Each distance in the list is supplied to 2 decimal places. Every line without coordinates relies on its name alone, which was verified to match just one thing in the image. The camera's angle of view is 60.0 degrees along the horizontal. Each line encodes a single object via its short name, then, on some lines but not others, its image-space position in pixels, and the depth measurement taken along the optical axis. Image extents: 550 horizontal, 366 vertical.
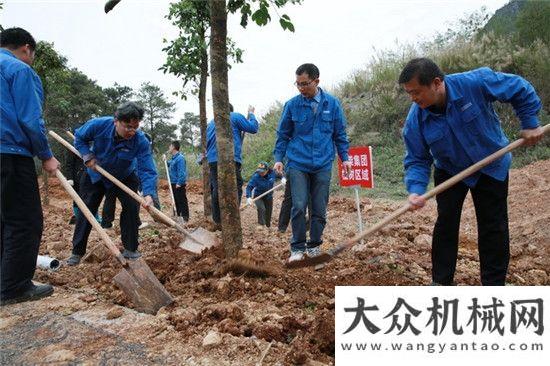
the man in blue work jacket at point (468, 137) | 2.76
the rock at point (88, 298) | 3.16
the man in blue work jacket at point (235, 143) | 5.88
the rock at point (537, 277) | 3.83
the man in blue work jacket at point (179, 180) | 8.99
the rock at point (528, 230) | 5.79
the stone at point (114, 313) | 2.78
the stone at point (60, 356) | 2.29
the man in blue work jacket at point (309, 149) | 4.07
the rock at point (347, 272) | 3.58
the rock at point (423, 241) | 5.22
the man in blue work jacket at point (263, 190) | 8.16
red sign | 5.39
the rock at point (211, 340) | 2.27
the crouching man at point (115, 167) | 4.25
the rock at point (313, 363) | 2.08
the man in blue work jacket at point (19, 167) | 3.05
